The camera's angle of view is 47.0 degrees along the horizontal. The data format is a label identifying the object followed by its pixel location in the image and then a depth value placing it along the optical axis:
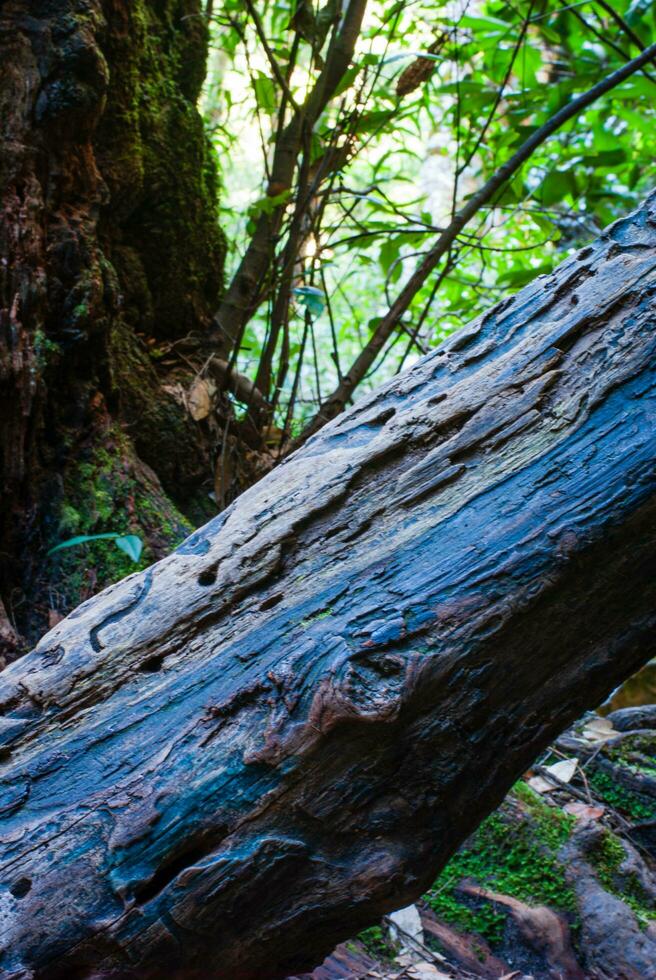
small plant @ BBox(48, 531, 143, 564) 1.83
